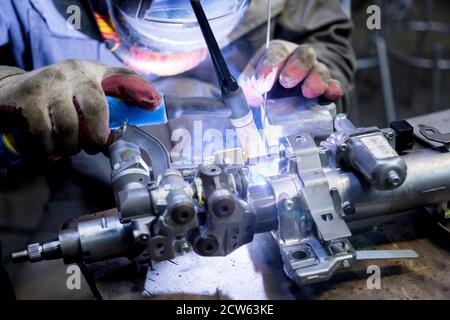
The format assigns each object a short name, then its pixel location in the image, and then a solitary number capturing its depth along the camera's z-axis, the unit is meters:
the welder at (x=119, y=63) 1.21
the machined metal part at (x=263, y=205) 1.04
